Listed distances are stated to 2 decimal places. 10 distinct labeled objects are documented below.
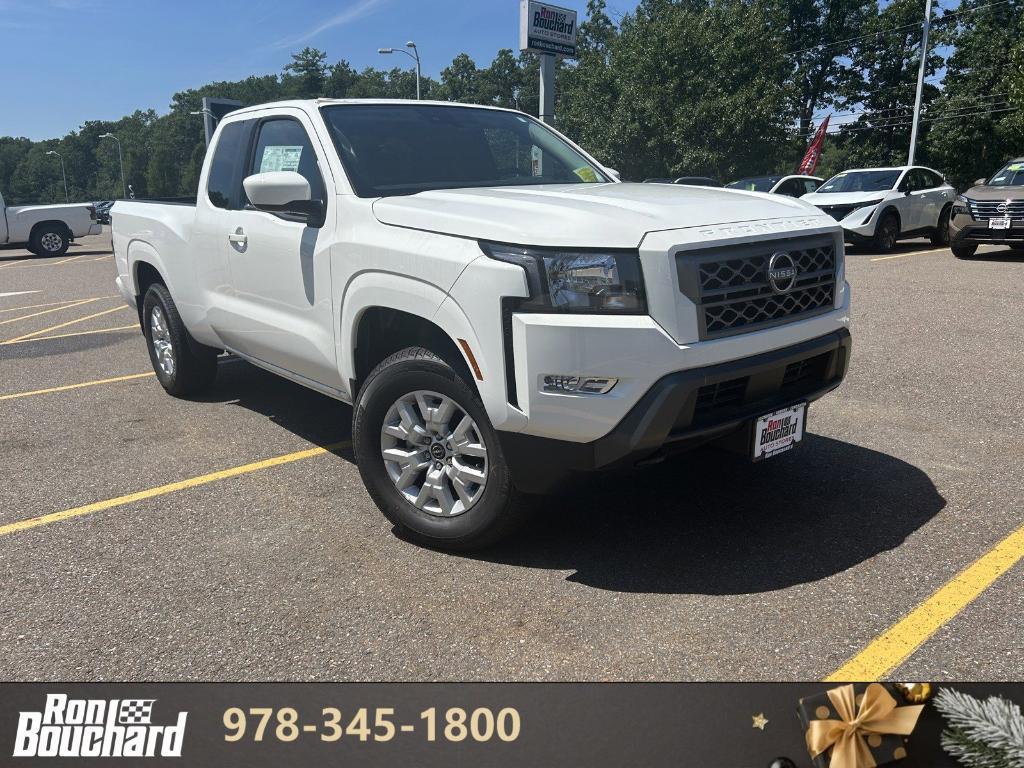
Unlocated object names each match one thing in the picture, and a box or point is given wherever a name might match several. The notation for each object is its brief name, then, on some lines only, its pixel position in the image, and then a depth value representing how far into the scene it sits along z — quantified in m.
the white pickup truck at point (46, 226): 20.33
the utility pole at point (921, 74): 30.11
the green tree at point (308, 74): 93.31
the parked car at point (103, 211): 42.34
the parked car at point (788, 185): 18.61
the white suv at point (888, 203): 15.17
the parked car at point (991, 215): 12.91
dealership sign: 18.22
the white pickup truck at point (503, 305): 3.02
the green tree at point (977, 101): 41.31
